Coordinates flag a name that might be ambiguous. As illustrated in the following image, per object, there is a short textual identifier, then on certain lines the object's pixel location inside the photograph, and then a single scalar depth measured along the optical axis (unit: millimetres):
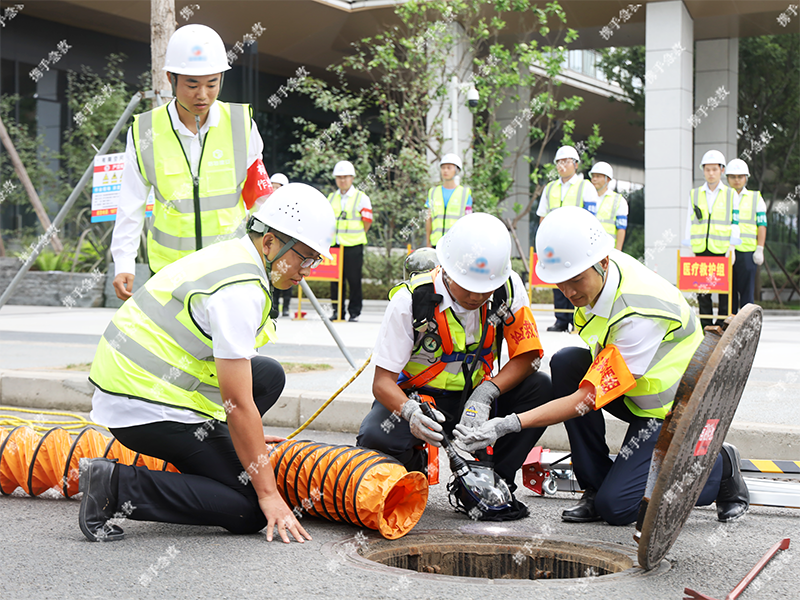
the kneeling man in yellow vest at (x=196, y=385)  3236
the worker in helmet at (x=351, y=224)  12594
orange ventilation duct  3516
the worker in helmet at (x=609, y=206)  12070
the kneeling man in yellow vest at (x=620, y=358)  3549
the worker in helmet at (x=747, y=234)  11109
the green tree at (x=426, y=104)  17188
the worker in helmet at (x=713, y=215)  11078
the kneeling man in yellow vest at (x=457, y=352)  3721
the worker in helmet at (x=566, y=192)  11398
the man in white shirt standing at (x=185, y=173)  4504
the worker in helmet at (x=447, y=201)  12172
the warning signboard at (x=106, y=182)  6586
